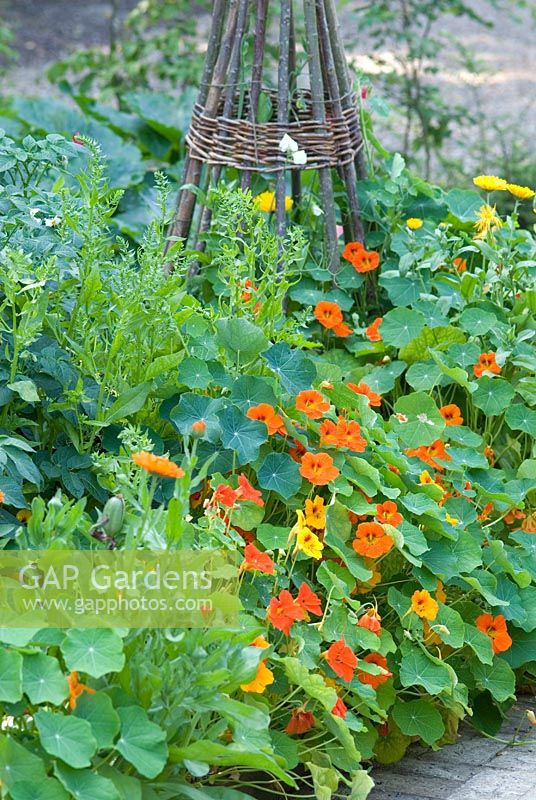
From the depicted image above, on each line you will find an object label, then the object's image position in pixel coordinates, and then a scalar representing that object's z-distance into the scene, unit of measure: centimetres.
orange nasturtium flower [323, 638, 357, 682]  402
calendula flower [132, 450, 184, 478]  370
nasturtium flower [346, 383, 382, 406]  440
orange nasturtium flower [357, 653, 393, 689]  411
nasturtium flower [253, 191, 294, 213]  482
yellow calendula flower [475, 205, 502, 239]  471
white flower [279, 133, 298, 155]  464
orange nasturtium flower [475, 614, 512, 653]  425
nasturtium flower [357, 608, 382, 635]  408
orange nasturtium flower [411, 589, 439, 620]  414
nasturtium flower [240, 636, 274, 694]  390
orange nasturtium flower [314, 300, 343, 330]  465
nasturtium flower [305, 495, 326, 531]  413
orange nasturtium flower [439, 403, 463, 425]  450
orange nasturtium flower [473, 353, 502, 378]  455
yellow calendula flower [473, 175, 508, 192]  462
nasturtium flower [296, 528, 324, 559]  405
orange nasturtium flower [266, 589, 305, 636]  400
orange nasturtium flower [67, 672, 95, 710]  376
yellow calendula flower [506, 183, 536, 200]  460
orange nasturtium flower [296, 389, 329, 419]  421
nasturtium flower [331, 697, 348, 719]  397
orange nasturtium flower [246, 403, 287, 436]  417
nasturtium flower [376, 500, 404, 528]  418
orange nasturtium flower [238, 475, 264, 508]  408
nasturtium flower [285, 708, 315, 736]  401
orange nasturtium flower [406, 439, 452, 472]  436
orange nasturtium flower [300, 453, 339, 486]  415
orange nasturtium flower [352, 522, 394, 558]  414
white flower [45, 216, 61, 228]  423
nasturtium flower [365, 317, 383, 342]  469
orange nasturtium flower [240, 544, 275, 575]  399
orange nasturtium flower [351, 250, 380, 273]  478
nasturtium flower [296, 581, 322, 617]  403
